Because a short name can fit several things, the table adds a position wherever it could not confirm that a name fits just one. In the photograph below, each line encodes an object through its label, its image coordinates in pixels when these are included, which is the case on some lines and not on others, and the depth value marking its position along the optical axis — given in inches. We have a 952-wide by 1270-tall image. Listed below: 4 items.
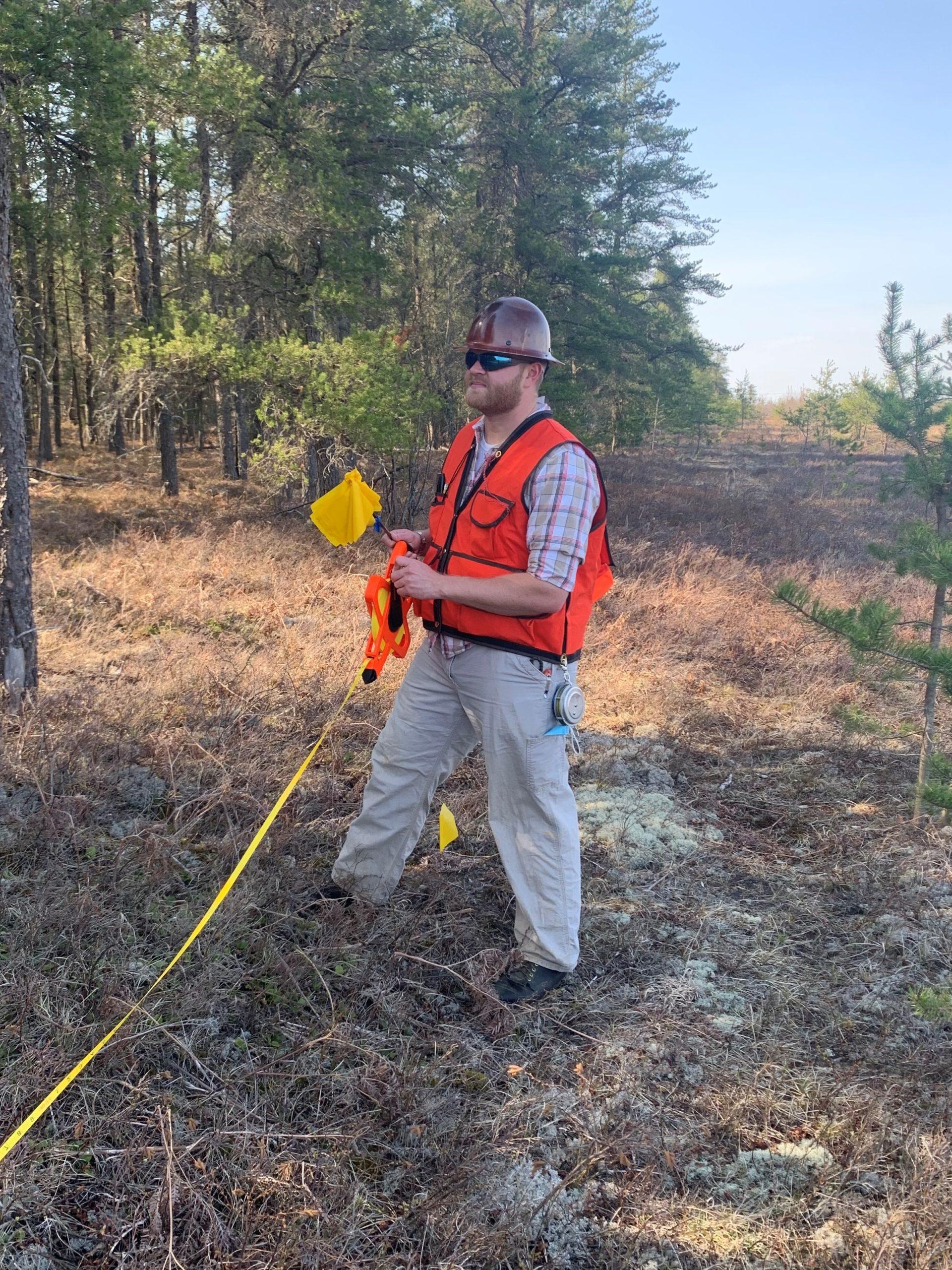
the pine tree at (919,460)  164.1
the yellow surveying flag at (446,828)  138.9
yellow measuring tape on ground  75.9
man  105.6
